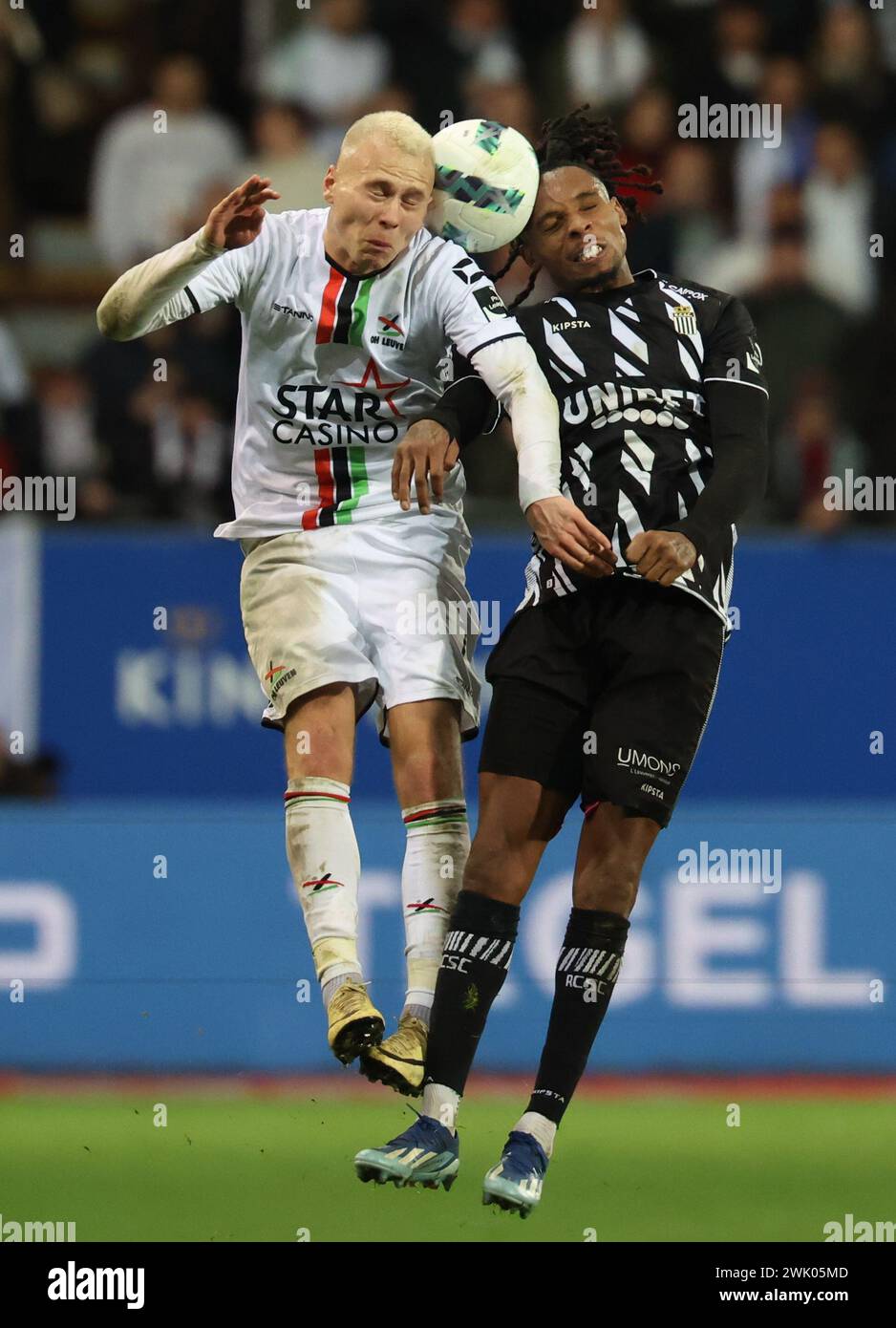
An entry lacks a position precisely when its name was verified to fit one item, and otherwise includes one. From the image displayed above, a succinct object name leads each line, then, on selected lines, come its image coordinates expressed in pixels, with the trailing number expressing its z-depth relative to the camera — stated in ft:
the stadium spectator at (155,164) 34.19
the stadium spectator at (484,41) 34.99
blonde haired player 17.35
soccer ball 17.74
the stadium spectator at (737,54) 35.73
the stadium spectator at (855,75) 35.40
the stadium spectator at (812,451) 30.91
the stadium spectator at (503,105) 32.99
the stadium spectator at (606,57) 35.55
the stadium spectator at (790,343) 31.42
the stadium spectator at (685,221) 32.78
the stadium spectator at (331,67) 35.12
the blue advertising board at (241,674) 29.19
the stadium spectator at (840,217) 33.99
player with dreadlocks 17.10
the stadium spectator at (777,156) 34.58
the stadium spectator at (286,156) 32.07
